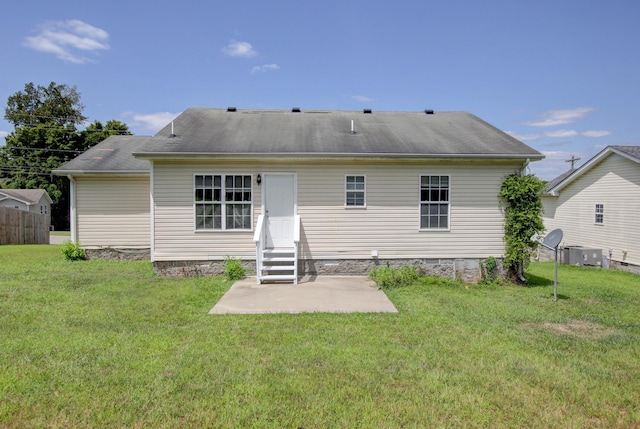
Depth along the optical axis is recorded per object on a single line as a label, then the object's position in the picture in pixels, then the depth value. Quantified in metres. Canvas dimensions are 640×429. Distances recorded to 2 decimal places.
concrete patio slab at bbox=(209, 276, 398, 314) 6.57
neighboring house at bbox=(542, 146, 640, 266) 12.59
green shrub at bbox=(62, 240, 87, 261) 11.95
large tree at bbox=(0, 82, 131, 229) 35.56
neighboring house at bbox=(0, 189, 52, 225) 31.16
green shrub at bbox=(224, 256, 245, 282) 9.08
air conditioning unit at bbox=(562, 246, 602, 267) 13.98
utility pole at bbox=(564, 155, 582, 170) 29.16
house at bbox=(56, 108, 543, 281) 9.23
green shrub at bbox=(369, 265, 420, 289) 8.55
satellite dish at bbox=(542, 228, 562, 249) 7.29
